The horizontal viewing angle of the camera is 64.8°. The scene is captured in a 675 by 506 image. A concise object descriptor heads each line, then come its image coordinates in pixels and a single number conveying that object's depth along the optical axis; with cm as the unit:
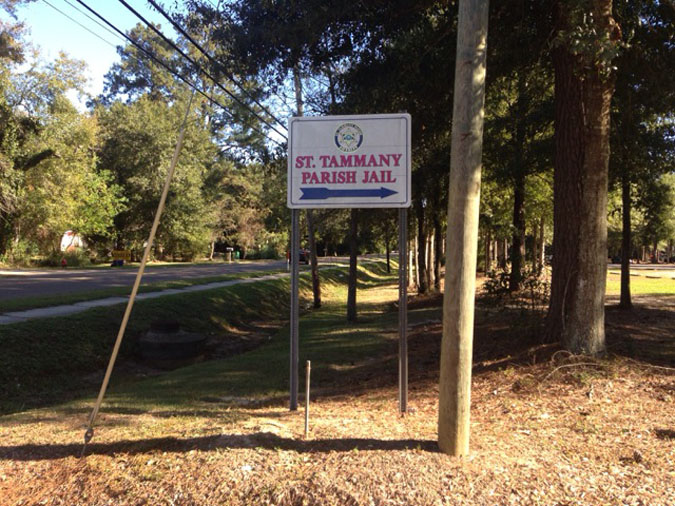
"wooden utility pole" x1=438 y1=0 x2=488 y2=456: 415
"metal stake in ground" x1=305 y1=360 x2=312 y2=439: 463
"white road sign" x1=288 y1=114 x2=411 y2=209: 539
